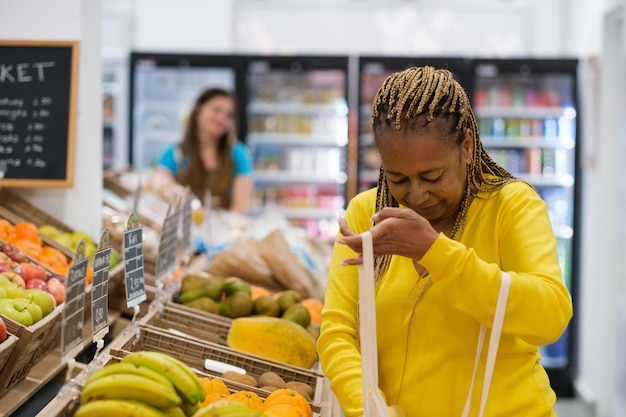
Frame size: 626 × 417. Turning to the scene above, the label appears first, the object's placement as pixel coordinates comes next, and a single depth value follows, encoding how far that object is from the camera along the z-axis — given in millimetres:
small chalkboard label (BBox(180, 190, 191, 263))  3038
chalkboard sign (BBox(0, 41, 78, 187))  3287
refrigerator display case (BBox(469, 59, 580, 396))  6598
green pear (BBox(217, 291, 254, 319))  2762
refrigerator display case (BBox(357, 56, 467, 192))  6598
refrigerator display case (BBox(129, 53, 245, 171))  7367
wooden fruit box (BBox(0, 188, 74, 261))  3240
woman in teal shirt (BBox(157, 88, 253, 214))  5645
